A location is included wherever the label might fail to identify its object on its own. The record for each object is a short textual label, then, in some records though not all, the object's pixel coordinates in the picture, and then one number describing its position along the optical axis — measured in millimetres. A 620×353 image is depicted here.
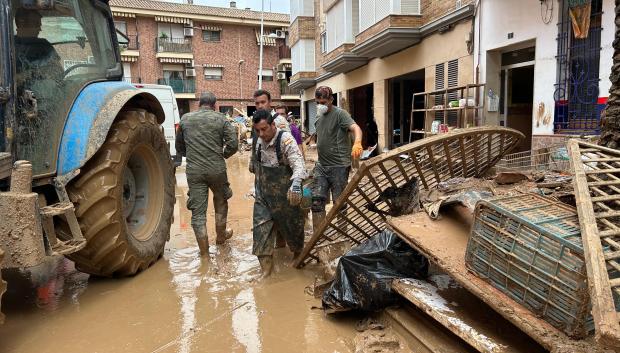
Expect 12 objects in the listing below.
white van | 11273
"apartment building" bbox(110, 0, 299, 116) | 30750
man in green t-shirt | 4711
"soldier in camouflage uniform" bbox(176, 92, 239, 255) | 4570
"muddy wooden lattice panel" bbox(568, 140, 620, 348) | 1526
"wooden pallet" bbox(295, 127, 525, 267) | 2956
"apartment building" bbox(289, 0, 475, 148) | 10156
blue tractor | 2586
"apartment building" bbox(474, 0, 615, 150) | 6086
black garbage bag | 2891
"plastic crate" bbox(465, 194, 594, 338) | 1889
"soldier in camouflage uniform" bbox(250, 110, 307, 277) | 3906
